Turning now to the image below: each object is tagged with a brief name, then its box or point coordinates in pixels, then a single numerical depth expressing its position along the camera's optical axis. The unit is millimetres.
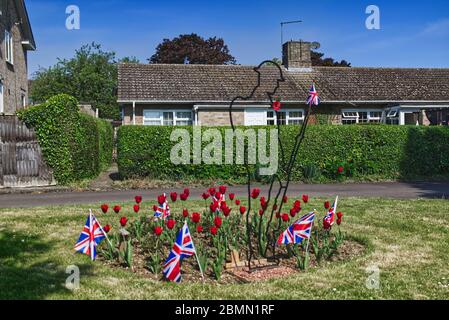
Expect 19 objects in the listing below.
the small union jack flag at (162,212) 6980
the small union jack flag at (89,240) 5746
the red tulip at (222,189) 6902
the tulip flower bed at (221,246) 5738
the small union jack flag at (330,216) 6543
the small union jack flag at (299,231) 5961
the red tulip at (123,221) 6061
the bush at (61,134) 15016
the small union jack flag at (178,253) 5074
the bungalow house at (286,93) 23516
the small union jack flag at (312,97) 5602
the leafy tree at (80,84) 47438
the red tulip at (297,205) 6264
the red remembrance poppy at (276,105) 5538
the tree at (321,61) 49406
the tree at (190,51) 49875
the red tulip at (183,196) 6864
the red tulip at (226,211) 6264
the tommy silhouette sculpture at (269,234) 5620
